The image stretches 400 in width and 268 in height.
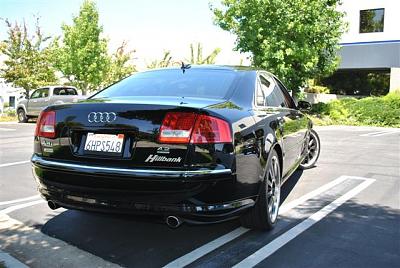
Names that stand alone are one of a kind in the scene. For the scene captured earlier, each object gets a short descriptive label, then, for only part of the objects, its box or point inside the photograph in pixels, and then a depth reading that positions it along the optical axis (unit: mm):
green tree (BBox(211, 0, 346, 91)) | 21062
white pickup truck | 20859
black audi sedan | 3389
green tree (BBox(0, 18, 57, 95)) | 26078
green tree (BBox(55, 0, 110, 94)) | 26844
